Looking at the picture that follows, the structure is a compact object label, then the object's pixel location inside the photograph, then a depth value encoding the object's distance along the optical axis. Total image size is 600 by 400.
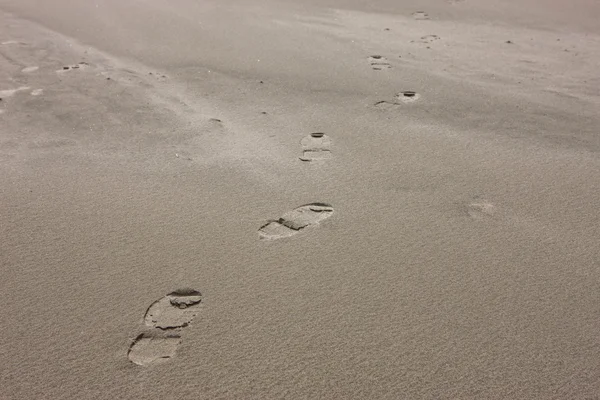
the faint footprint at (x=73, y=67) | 3.85
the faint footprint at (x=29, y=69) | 3.84
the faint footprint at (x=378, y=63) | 3.91
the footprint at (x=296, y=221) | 2.23
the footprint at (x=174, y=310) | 1.81
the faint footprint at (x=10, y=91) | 3.46
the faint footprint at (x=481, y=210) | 2.32
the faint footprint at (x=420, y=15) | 5.19
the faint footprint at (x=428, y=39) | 4.52
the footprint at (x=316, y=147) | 2.80
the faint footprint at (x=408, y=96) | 3.41
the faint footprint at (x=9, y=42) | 4.34
